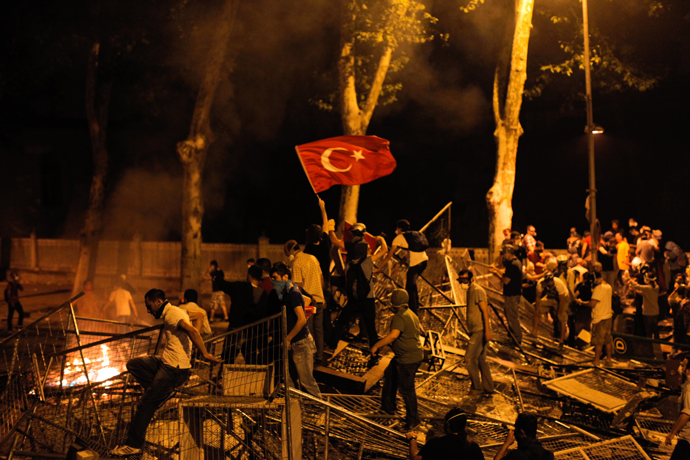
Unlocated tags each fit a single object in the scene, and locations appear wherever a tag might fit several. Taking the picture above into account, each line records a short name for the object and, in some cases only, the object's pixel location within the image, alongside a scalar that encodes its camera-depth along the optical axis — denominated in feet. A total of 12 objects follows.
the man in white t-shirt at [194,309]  27.32
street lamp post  42.42
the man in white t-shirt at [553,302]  36.60
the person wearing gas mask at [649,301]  35.50
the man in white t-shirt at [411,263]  29.60
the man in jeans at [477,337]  26.81
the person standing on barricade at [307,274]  25.57
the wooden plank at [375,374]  25.51
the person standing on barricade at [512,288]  34.06
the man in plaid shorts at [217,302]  47.32
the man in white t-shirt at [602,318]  33.09
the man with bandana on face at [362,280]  26.76
